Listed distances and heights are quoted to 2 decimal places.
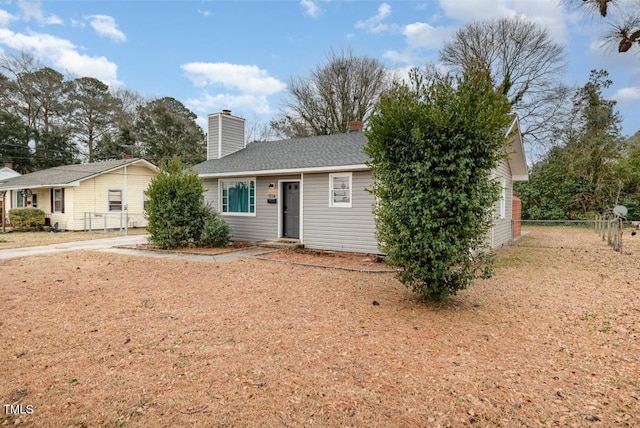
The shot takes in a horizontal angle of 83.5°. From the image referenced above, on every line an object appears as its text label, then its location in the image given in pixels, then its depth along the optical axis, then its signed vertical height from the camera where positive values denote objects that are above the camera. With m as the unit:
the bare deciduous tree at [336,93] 26.88 +8.79
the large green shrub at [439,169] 4.88 +0.54
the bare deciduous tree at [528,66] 23.89 +9.72
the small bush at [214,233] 11.67 -0.84
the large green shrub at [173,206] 11.33 +0.03
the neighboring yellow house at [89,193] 19.03 +0.77
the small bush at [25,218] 18.83 -0.59
